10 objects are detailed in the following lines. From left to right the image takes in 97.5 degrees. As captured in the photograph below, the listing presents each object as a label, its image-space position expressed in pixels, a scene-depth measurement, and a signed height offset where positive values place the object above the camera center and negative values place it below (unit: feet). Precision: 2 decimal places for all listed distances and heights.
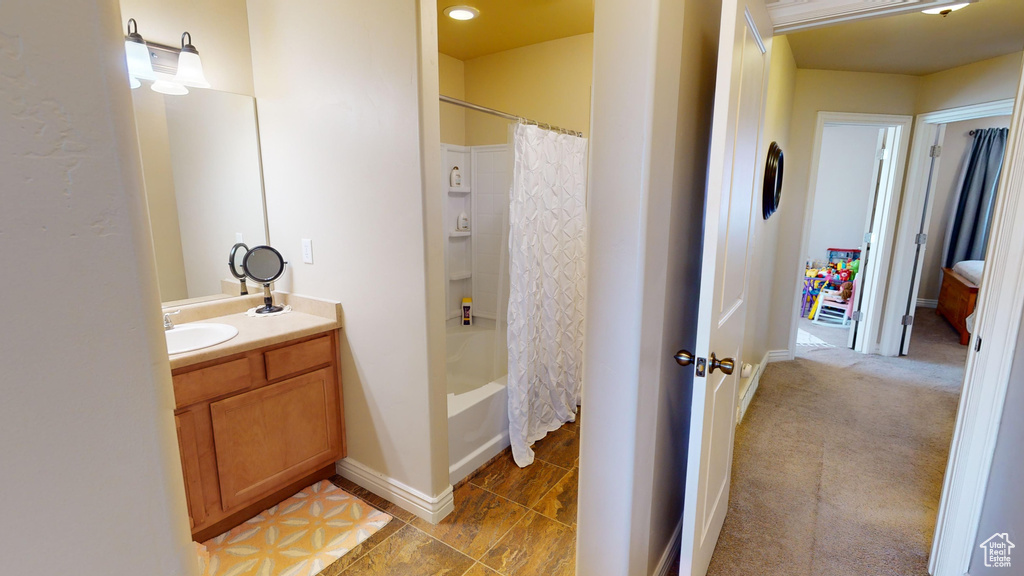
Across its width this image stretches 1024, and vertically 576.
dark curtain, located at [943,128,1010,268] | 16.01 +0.74
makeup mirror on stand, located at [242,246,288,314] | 7.00 -0.85
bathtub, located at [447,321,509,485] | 7.14 -3.44
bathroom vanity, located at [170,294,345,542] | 5.43 -2.64
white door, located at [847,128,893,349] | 12.35 -0.36
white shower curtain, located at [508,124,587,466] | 7.67 -1.24
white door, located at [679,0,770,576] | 3.51 -0.37
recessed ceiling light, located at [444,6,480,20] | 8.25 +3.71
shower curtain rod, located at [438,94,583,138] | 7.25 +1.78
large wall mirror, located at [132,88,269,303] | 6.41 +0.41
